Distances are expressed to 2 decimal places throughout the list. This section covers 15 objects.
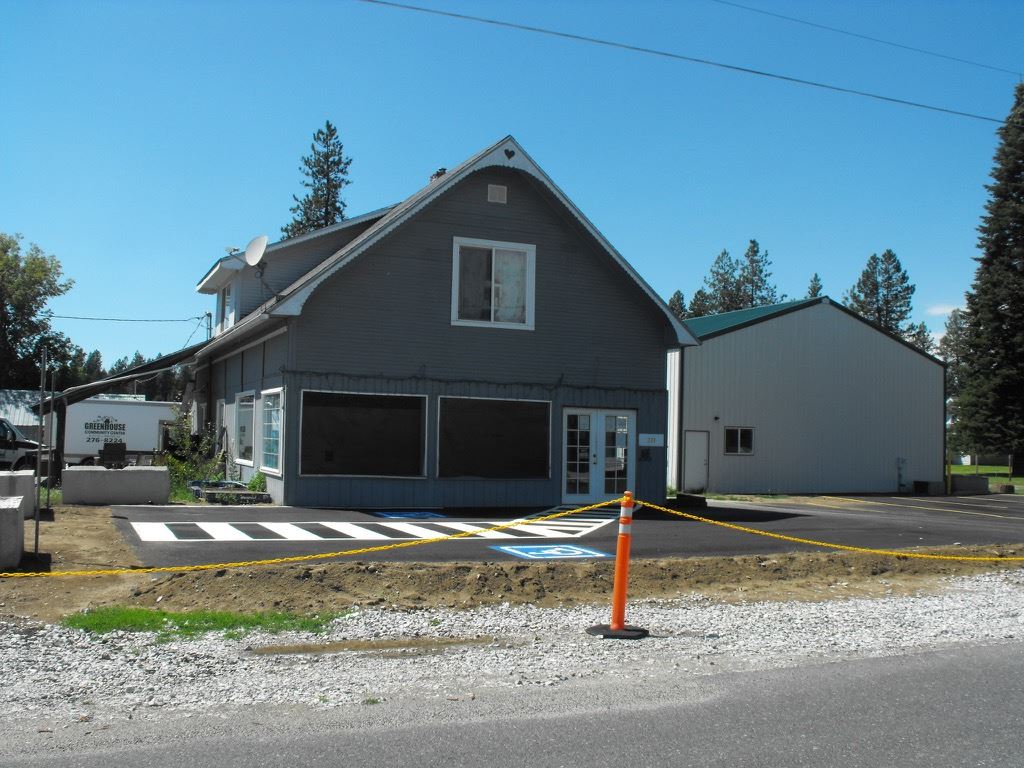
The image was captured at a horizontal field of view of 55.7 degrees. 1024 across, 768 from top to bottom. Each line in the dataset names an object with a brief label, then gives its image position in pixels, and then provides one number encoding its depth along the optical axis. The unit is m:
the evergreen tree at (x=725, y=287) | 95.25
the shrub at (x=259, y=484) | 20.58
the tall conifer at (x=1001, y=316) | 54.62
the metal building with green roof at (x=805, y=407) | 32.84
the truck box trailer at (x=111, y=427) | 36.66
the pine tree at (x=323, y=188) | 60.22
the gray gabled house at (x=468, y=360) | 19.39
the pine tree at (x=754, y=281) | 95.00
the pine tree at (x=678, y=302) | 104.94
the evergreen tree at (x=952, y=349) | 111.38
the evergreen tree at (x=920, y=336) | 94.97
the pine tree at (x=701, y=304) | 98.56
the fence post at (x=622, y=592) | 8.48
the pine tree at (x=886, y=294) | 90.75
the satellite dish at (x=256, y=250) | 21.00
